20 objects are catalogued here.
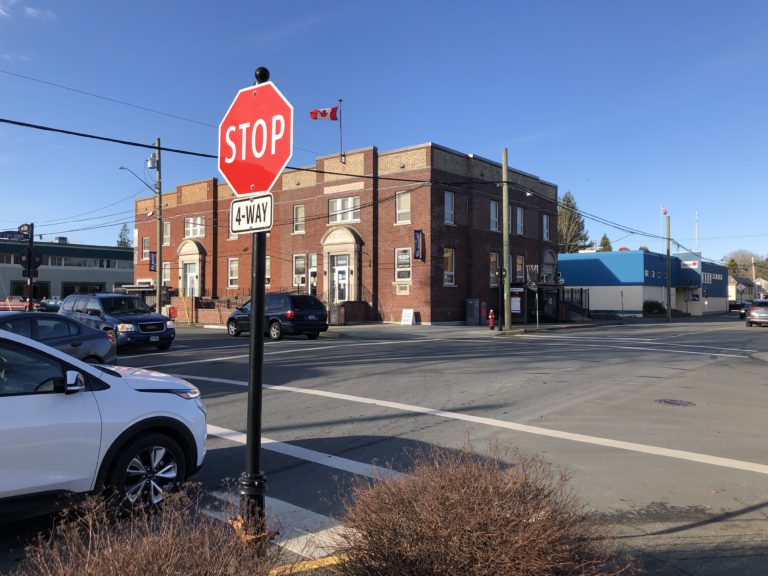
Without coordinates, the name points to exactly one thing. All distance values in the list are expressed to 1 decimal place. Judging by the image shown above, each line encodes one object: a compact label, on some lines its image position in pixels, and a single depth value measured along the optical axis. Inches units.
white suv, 157.6
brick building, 1296.8
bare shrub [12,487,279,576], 88.9
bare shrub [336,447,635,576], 102.7
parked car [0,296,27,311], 1353.7
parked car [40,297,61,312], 1695.7
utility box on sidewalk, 1343.5
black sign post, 127.5
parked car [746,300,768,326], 1368.1
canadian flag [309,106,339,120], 1280.8
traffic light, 848.9
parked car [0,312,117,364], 434.6
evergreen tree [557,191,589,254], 3528.5
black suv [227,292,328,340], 884.6
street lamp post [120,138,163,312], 1205.1
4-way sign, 132.3
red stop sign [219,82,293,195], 131.6
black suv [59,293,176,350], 685.3
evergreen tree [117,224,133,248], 5851.4
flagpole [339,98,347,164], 1400.1
